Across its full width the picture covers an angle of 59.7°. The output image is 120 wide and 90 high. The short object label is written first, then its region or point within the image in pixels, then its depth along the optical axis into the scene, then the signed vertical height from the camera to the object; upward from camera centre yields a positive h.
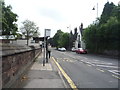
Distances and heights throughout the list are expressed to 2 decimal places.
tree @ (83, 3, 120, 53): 18.37 +2.20
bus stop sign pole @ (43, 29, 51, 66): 9.41 +1.08
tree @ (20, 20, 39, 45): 37.00 +5.99
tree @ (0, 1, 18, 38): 29.54 +7.38
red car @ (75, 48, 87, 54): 25.38 -1.47
